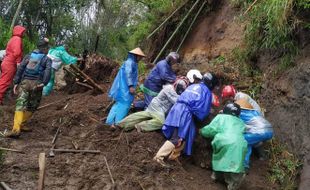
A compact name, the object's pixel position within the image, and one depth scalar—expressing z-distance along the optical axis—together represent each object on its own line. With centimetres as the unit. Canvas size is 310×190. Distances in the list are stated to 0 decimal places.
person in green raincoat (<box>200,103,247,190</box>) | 721
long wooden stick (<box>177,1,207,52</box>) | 1277
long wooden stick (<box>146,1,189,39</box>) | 1302
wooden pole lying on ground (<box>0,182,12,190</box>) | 648
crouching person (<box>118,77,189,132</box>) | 850
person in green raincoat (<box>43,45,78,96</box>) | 1254
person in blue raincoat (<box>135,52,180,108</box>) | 939
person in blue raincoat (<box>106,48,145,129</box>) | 920
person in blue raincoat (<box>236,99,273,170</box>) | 795
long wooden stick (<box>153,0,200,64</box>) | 1279
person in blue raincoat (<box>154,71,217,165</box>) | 782
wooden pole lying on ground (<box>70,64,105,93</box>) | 1225
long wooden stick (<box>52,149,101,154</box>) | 810
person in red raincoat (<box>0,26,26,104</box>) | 1102
